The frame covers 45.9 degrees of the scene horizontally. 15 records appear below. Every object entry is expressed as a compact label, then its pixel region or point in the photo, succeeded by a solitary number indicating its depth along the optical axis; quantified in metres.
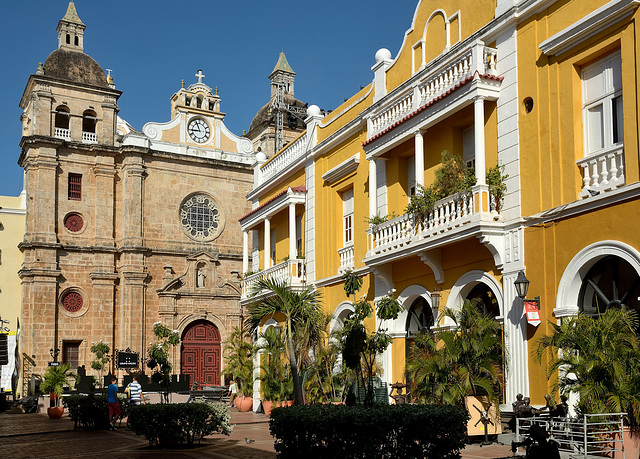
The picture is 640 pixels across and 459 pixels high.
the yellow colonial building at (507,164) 12.13
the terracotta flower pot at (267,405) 23.47
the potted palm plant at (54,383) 27.62
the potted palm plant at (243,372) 26.23
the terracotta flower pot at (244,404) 26.09
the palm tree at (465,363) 13.62
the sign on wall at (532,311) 12.86
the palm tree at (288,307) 14.91
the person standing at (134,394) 18.42
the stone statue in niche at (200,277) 40.16
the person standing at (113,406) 18.52
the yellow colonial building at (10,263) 45.97
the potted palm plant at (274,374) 22.61
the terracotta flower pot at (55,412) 25.88
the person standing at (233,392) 28.86
